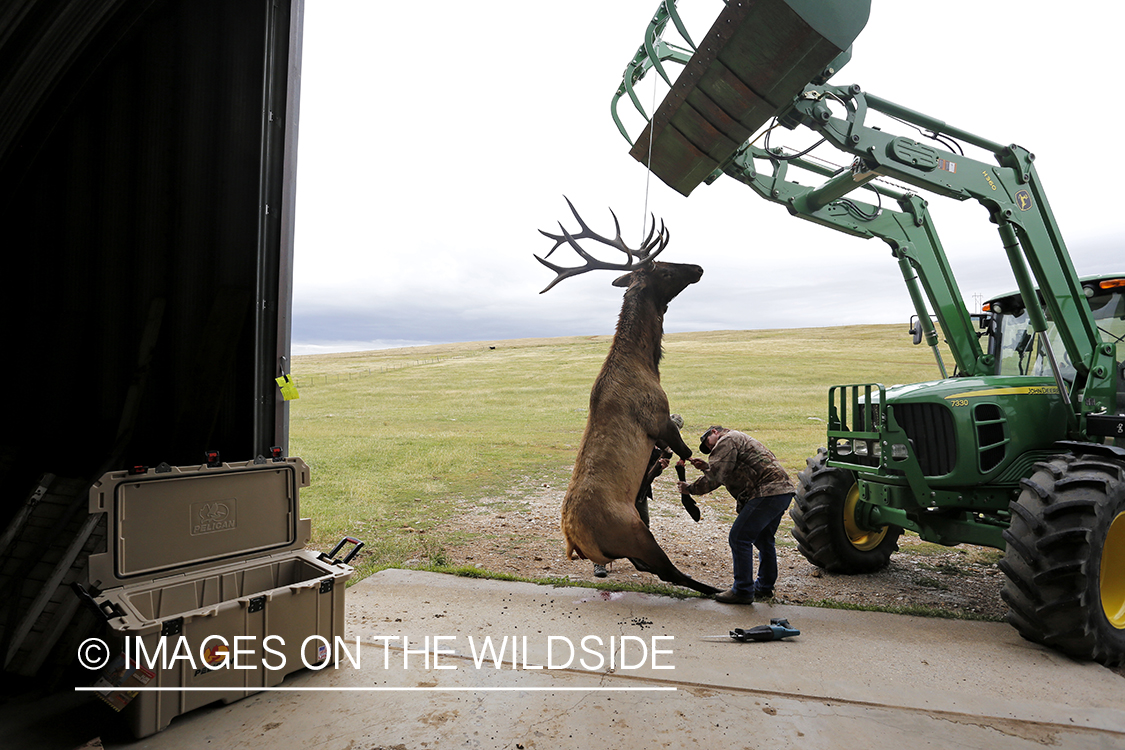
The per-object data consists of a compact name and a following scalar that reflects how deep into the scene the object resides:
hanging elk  5.36
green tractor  4.16
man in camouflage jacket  5.29
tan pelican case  3.26
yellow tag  4.54
